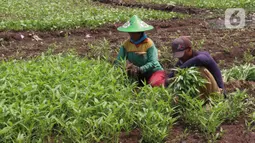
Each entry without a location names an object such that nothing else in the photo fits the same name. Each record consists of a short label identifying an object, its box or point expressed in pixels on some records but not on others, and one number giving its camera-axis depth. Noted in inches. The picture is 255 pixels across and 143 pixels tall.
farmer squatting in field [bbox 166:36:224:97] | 167.0
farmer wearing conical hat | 200.2
